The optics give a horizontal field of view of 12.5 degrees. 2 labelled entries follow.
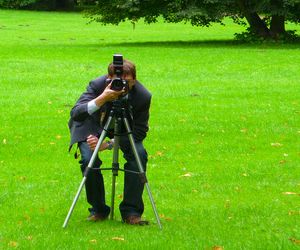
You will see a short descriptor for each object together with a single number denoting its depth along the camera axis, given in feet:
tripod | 38.01
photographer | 39.49
